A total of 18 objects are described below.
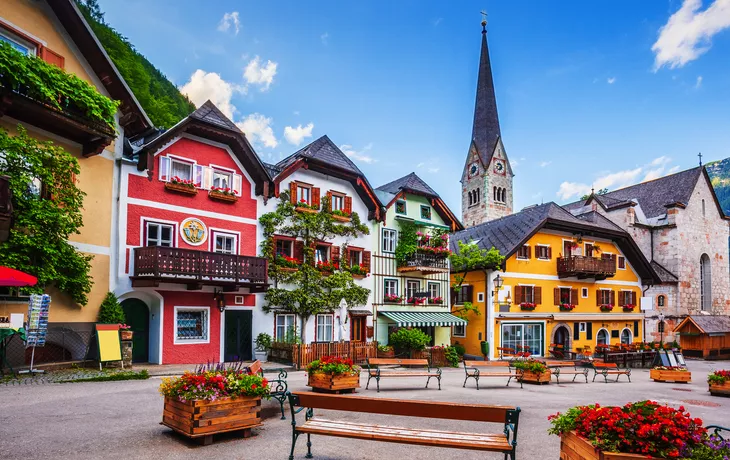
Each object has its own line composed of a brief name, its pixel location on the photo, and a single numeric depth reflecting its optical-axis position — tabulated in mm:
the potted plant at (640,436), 5246
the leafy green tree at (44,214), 15016
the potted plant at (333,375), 13219
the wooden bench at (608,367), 20042
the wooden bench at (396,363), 14695
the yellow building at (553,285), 31781
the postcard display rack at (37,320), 14570
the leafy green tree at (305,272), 23406
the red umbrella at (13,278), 12751
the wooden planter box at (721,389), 16438
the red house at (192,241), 19234
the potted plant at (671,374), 20328
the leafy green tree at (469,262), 30711
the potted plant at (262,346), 22281
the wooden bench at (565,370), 17812
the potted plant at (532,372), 17781
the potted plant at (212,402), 7824
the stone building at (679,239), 43281
